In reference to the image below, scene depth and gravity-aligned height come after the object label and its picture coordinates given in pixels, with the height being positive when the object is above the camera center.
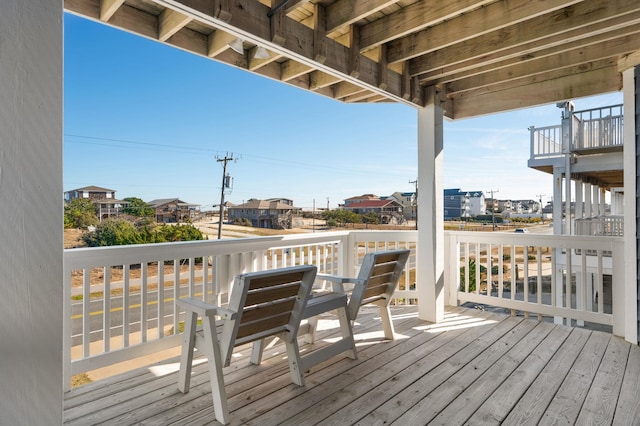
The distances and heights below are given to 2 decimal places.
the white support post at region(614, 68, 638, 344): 3.20 +0.07
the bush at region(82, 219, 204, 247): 9.76 -0.50
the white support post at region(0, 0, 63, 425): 0.95 +0.02
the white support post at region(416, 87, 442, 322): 3.94 +0.11
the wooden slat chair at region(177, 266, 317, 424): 2.09 -0.64
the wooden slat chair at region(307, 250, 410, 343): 2.96 -0.57
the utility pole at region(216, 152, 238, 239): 10.72 +1.66
